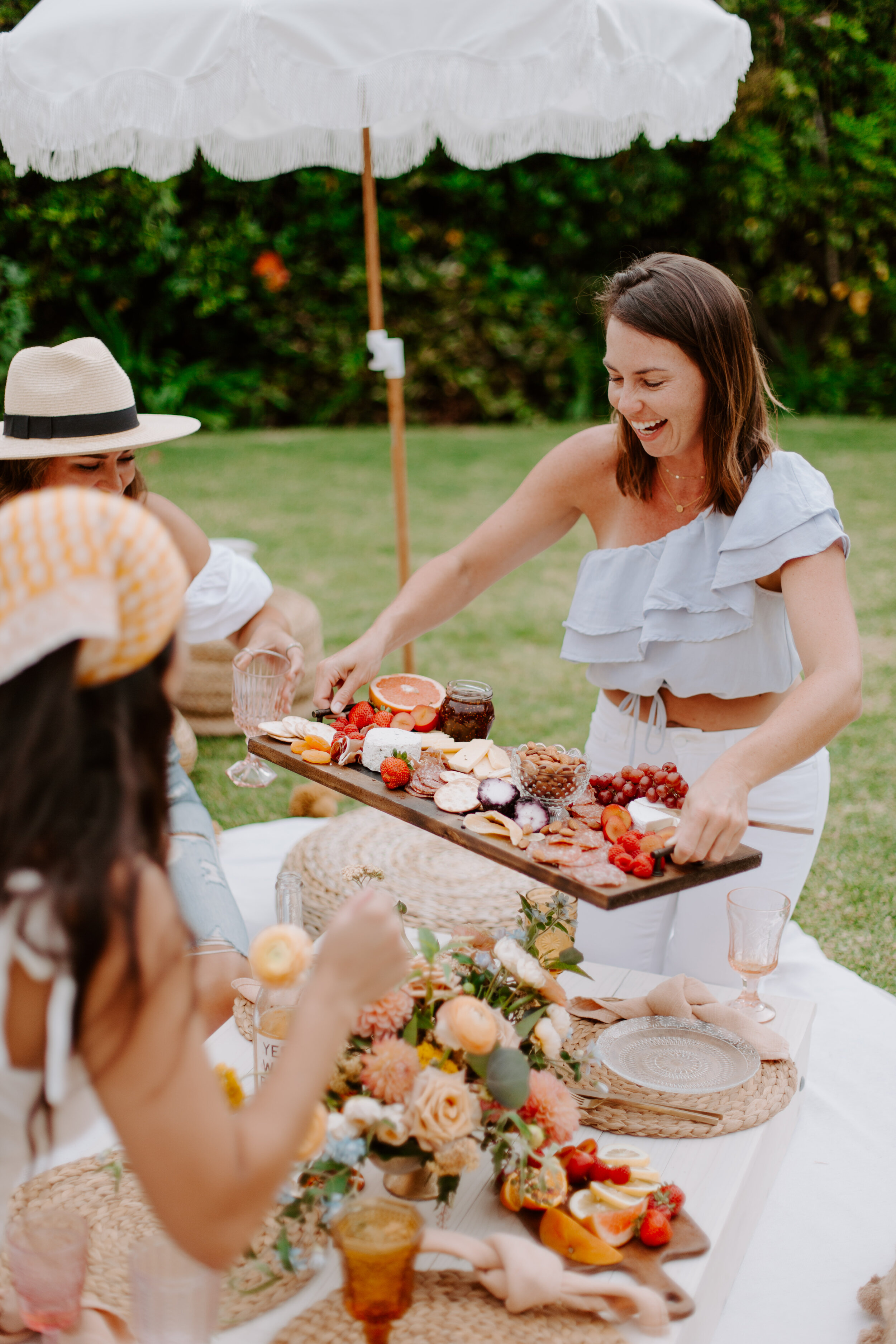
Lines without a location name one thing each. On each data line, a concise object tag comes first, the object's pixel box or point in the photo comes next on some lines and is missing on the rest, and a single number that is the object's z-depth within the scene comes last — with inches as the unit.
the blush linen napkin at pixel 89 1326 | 67.7
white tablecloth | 89.6
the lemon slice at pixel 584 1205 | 76.5
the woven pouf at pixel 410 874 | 131.6
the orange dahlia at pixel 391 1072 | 69.1
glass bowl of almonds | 95.3
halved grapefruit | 112.7
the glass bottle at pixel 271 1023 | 82.7
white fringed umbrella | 133.3
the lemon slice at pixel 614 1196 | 76.5
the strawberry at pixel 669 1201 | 77.6
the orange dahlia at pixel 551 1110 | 72.7
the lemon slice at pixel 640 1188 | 77.9
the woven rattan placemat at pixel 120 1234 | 72.4
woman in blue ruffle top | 101.7
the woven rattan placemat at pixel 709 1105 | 88.1
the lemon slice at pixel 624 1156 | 81.5
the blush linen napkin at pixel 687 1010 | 98.2
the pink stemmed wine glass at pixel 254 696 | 113.7
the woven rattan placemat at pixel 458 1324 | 68.3
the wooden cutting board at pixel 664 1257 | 72.2
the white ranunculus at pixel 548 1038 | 76.5
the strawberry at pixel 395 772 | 97.3
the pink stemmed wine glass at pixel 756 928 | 95.3
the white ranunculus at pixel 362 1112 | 68.3
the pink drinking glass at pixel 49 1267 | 64.6
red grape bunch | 94.3
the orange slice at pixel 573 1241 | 73.9
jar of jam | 108.7
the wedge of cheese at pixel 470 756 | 99.7
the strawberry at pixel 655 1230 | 75.5
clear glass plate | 90.3
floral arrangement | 68.5
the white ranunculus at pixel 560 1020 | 78.4
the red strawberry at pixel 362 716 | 108.3
